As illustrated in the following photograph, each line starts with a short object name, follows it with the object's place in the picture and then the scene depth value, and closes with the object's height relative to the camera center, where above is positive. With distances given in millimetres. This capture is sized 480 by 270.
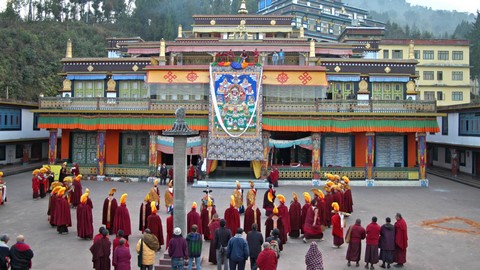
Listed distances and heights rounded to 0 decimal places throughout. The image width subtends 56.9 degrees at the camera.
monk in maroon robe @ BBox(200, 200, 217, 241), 14922 -2589
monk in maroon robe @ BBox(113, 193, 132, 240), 14477 -2635
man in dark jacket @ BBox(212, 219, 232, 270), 11680 -2664
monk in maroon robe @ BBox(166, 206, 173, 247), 13334 -2666
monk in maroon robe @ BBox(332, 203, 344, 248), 14039 -2760
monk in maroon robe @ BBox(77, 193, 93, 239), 14734 -2723
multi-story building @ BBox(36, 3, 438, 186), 26984 +1589
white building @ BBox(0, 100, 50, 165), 31781 +337
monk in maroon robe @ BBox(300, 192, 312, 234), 15352 -2349
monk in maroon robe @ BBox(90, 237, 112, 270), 11141 -2888
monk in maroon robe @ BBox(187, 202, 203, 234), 13758 -2415
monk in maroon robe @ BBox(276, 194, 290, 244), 14812 -2450
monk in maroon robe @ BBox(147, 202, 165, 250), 13461 -2533
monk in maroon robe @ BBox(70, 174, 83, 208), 20000 -2498
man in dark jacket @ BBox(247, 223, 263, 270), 11461 -2624
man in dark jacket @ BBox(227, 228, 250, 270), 10719 -2648
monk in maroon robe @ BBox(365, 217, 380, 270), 12448 -2785
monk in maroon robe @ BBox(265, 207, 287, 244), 14164 -2692
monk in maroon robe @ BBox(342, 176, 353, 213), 18516 -2412
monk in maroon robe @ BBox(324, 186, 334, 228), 16944 -2424
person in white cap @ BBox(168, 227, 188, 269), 10867 -2620
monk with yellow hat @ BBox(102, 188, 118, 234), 15438 -2526
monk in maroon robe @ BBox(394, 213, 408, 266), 12391 -2688
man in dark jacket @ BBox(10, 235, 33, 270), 10250 -2724
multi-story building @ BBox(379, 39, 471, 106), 54188 +9716
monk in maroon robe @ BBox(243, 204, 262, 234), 14538 -2494
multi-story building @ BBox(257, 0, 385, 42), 56500 +16914
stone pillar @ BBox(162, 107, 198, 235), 12227 -777
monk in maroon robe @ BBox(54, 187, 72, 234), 15539 -2716
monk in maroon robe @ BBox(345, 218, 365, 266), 12547 -2842
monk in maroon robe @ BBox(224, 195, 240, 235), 14547 -2562
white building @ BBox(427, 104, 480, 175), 30000 +469
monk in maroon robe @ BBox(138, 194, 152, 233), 15092 -2508
